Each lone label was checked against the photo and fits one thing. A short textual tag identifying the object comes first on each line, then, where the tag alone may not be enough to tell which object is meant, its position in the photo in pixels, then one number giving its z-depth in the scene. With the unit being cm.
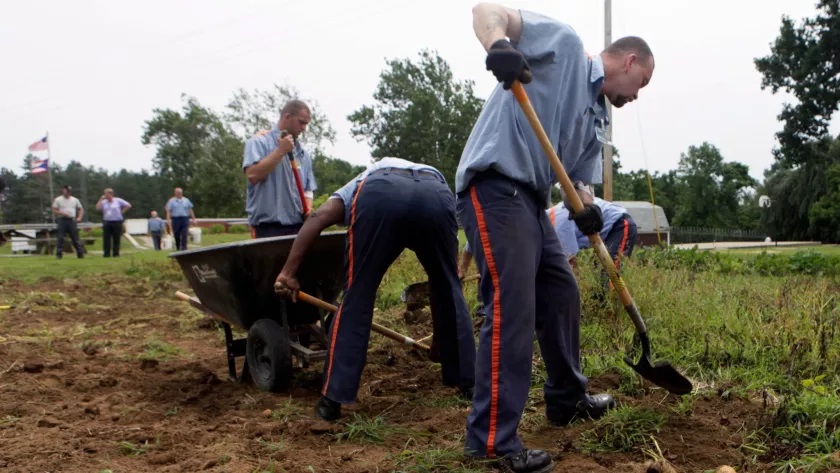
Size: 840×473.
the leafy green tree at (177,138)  6462
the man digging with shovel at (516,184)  255
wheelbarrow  370
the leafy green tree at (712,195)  5734
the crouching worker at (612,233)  557
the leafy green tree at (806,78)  2225
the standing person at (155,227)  1922
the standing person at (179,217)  1477
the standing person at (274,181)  458
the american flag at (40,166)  2967
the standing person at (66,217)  1440
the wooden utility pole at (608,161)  1452
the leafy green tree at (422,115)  5100
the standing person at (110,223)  1474
